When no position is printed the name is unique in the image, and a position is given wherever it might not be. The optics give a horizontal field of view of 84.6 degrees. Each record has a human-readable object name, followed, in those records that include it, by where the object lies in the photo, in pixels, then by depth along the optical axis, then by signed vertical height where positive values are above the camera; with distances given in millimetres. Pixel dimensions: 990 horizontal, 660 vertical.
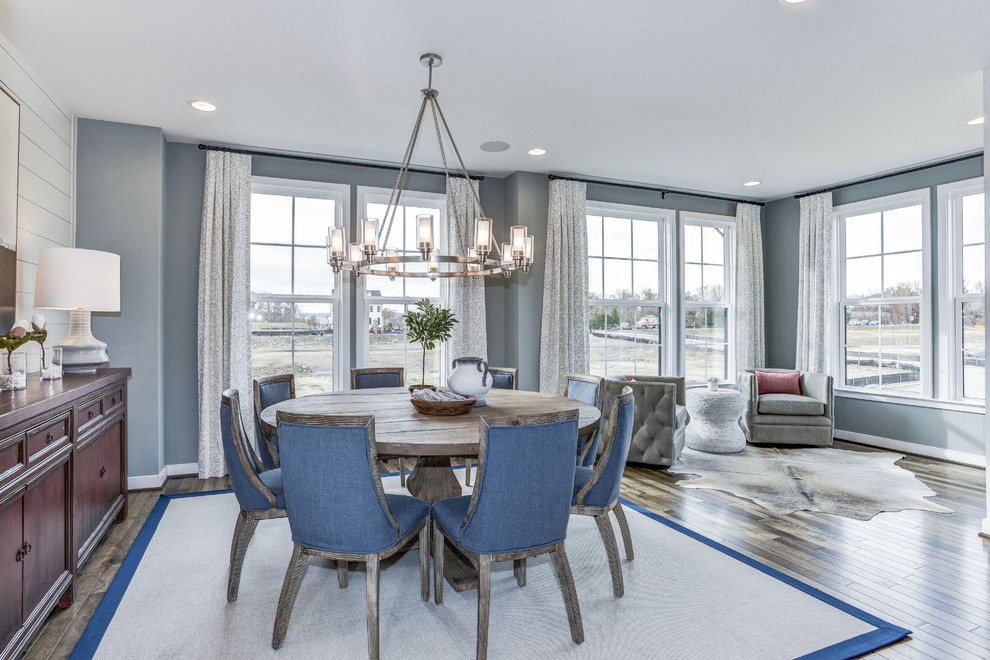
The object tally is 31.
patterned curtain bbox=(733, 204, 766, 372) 6449 +579
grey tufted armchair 4594 -732
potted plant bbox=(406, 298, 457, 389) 3389 +85
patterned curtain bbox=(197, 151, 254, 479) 4340 +334
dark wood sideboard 1872 -656
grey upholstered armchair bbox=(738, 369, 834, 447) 5473 -804
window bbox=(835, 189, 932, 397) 5277 +457
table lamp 2934 +246
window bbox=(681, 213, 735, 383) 6316 +514
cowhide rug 3730 -1118
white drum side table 5184 -801
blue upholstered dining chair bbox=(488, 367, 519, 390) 4082 -308
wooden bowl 2656 -345
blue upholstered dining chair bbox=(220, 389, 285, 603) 2295 -667
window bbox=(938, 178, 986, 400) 4871 +452
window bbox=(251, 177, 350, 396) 4734 +458
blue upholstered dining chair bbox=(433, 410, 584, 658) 1908 -572
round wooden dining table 2090 -390
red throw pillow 5844 -483
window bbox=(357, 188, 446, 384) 5020 +366
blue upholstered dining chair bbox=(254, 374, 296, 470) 2875 -362
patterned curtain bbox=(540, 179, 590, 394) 5289 +443
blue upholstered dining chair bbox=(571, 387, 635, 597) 2418 -644
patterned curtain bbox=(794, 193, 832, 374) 5938 +592
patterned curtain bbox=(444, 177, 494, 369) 5188 +371
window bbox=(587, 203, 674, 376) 5836 +550
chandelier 2771 +469
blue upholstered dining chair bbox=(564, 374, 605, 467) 3016 -355
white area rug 2098 -1193
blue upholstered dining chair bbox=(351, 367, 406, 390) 4031 -306
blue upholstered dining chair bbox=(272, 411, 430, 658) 1894 -568
